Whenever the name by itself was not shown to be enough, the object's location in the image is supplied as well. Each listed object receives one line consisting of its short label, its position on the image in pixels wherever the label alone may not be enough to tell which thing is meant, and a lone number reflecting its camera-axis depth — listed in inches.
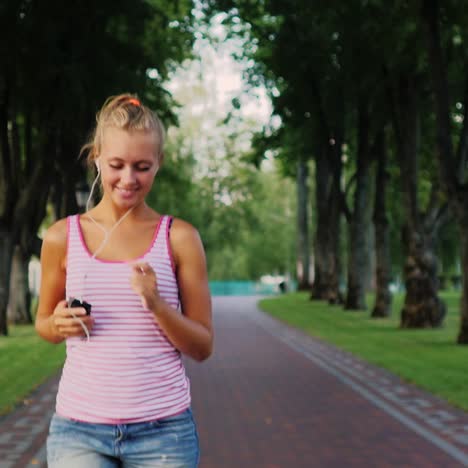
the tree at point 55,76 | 752.3
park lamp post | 1019.3
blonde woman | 106.3
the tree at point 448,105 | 729.0
